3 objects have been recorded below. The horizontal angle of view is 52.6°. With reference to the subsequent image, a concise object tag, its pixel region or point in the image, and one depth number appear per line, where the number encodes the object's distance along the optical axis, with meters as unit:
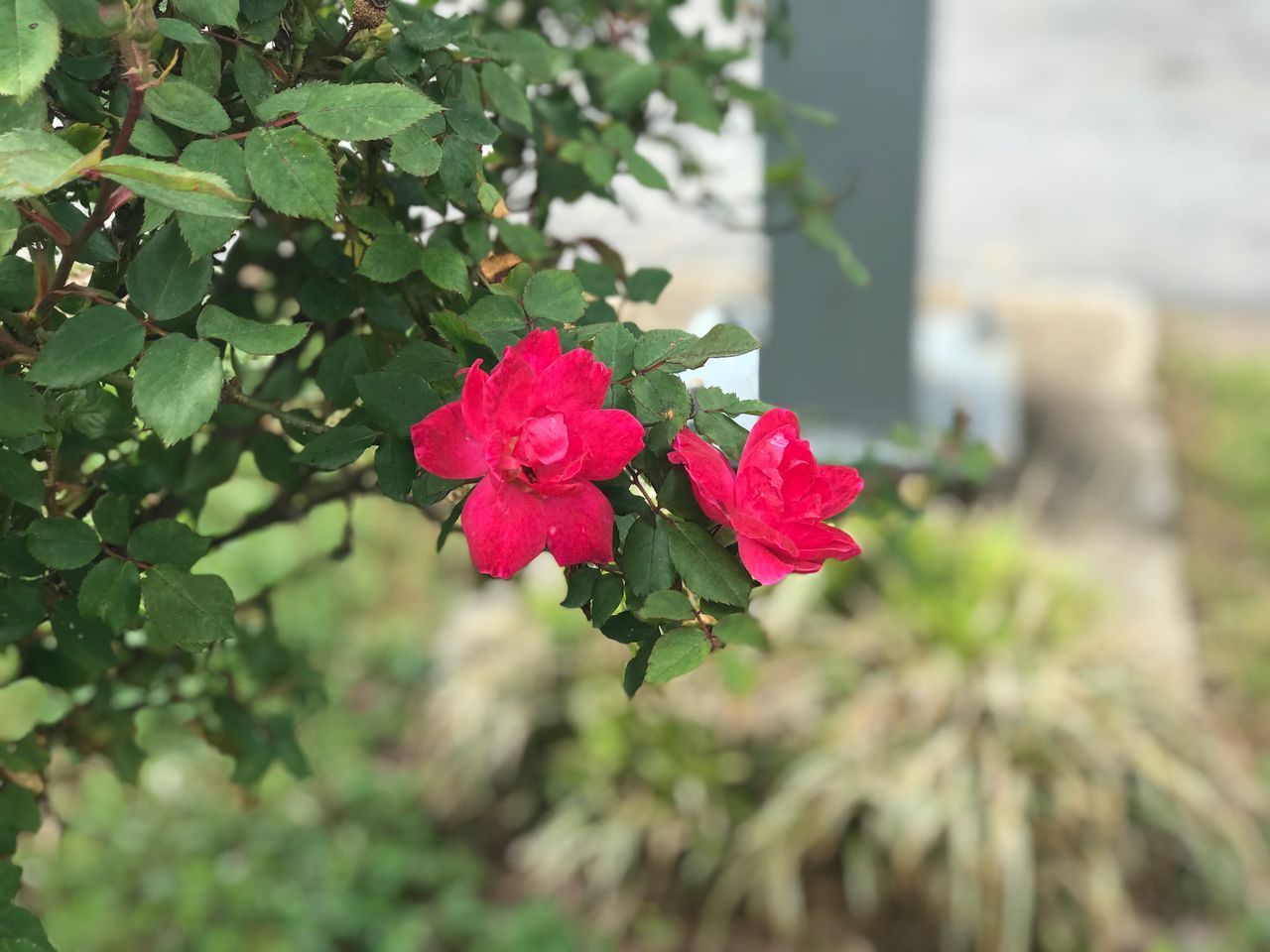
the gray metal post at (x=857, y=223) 2.05
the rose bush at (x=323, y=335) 0.46
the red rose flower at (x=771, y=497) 0.47
